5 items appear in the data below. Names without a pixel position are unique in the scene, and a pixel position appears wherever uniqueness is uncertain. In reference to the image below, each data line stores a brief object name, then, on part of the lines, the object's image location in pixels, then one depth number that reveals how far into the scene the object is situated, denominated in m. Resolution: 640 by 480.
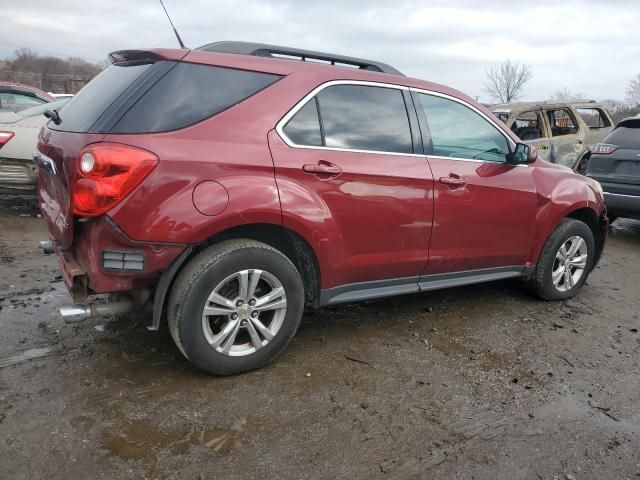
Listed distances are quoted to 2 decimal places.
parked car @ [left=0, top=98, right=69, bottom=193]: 6.19
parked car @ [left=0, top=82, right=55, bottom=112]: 7.64
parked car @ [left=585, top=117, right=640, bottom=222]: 6.54
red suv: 2.64
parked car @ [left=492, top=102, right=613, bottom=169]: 9.89
